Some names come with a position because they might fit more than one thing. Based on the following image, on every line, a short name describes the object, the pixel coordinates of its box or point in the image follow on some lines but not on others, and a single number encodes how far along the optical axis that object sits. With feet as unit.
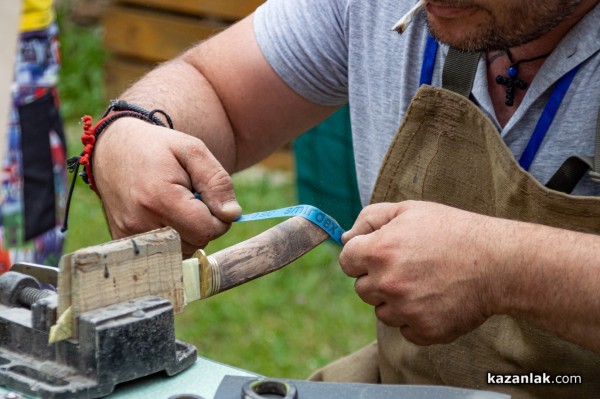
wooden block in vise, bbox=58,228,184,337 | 4.24
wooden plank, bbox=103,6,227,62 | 16.46
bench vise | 4.24
